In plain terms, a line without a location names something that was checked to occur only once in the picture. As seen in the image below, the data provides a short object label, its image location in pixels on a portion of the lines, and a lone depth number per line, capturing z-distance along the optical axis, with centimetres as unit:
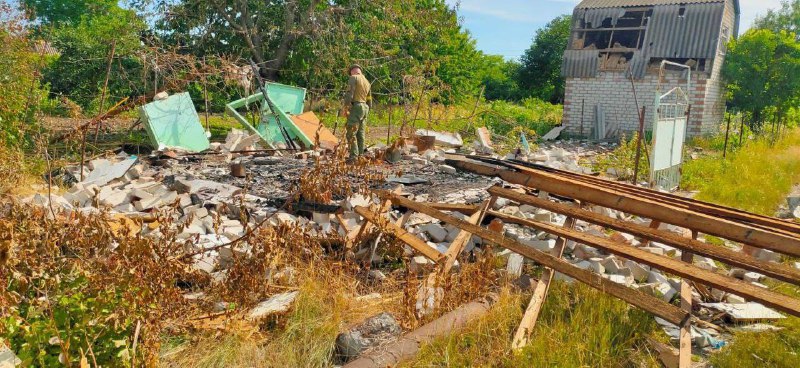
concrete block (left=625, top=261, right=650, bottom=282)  480
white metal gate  816
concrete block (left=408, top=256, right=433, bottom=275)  457
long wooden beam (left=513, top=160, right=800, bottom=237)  428
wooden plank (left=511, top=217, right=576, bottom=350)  345
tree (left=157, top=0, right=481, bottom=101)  1443
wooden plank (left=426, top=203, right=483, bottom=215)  533
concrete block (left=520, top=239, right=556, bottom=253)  505
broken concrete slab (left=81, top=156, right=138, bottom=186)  734
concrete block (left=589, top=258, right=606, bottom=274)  470
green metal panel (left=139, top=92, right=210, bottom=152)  948
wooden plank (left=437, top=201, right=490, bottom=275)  423
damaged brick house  1655
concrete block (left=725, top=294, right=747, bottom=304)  441
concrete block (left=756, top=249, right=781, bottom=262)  534
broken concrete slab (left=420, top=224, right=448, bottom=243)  545
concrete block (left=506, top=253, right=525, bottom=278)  447
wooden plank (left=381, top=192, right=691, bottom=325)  330
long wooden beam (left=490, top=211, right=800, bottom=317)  315
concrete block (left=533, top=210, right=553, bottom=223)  591
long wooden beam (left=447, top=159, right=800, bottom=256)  375
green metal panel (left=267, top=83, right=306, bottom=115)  1122
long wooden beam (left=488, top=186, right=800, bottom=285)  355
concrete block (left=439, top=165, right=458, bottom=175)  855
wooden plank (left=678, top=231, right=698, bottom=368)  312
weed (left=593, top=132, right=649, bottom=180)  991
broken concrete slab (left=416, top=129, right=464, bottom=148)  1273
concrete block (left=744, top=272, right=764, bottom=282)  486
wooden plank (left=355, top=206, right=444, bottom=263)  444
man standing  927
